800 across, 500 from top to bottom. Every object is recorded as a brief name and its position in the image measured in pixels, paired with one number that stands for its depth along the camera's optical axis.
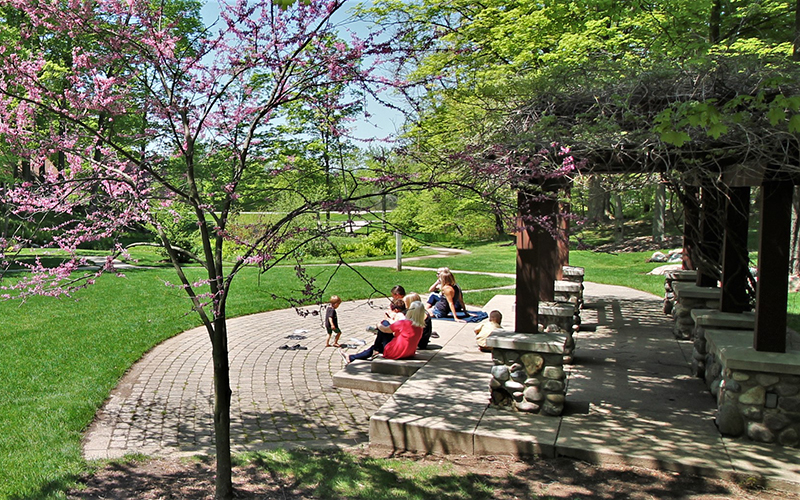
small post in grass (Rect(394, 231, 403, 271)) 19.57
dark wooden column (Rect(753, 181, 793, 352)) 5.38
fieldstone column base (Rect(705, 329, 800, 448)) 5.12
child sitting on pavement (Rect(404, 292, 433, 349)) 8.75
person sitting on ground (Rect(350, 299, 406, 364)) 8.28
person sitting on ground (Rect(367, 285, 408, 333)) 8.82
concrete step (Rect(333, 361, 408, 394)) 7.42
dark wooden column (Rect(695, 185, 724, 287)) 7.98
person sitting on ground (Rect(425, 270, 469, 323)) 11.45
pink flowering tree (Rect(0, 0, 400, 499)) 4.34
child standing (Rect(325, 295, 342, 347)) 9.14
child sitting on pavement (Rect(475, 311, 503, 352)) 8.55
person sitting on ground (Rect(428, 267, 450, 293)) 11.94
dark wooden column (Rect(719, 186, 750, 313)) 6.97
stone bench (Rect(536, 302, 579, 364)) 8.04
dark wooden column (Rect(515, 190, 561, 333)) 6.01
